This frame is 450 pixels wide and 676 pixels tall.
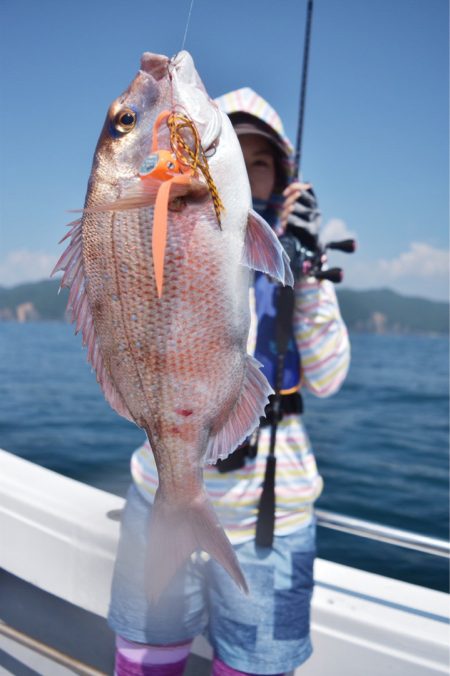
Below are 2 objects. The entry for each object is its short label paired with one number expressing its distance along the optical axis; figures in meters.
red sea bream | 1.16
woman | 1.95
